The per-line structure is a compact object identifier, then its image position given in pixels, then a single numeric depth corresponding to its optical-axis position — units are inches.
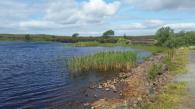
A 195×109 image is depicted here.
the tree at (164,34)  1600.8
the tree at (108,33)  3218.0
